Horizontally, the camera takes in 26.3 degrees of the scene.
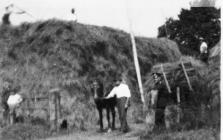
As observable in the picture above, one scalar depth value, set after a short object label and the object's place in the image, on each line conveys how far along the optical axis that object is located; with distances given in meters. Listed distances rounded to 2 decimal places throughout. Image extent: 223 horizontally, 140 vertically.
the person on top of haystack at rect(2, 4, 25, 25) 18.19
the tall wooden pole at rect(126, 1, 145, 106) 16.81
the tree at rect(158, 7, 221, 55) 36.03
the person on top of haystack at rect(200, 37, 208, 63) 16.66
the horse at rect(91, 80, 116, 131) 13.48
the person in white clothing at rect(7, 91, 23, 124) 15.92
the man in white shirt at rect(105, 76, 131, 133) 12.64
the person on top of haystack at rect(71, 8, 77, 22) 16.97
